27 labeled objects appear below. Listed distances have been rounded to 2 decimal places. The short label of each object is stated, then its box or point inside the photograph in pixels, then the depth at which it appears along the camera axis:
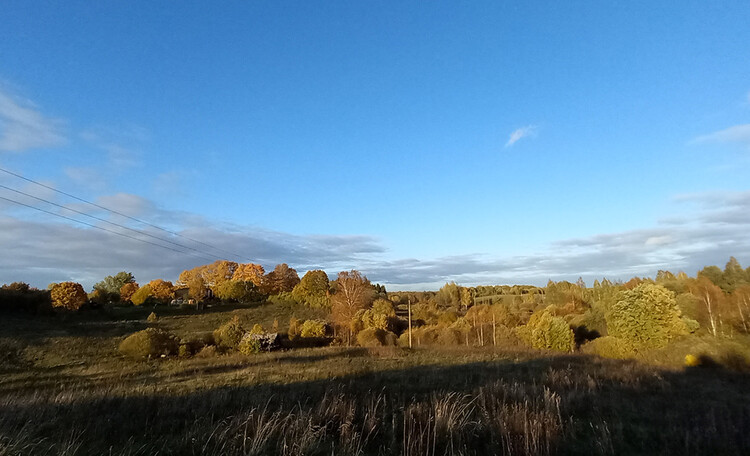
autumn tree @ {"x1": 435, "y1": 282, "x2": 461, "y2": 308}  118.90
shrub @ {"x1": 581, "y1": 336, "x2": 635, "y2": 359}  34.97
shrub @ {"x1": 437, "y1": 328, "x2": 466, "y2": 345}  51.91
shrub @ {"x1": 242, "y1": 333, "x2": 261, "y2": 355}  37.31
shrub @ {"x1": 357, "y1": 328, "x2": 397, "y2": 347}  47.53
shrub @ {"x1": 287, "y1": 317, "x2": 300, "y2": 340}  48.96
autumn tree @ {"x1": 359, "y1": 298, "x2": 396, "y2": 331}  53.97
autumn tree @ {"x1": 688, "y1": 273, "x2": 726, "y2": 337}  48.37
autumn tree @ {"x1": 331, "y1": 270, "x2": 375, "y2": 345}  55.53
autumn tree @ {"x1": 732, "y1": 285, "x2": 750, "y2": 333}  47.53
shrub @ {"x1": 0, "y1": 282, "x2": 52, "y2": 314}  56.69
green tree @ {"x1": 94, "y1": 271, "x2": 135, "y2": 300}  104.88
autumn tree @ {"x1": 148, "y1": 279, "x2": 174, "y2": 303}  99.99
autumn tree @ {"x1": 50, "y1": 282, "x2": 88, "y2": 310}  61.36
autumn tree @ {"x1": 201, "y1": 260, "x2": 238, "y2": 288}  115.00
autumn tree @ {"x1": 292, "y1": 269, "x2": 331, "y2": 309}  77.12
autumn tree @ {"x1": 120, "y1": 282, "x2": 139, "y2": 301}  96.21
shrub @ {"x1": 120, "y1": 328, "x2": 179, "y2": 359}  33.75
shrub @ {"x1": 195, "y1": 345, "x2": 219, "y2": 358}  36.26
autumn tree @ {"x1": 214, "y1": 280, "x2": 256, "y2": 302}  84.56
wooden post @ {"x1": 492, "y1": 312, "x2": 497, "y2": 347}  51.19
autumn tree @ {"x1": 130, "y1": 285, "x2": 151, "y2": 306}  79.75
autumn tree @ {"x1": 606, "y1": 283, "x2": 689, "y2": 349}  32.91
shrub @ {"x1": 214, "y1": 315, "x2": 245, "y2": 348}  39.66
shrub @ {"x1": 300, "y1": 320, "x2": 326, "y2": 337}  50.66
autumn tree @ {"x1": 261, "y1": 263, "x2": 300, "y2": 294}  101.59
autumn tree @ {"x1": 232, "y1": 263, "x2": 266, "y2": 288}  107.51
